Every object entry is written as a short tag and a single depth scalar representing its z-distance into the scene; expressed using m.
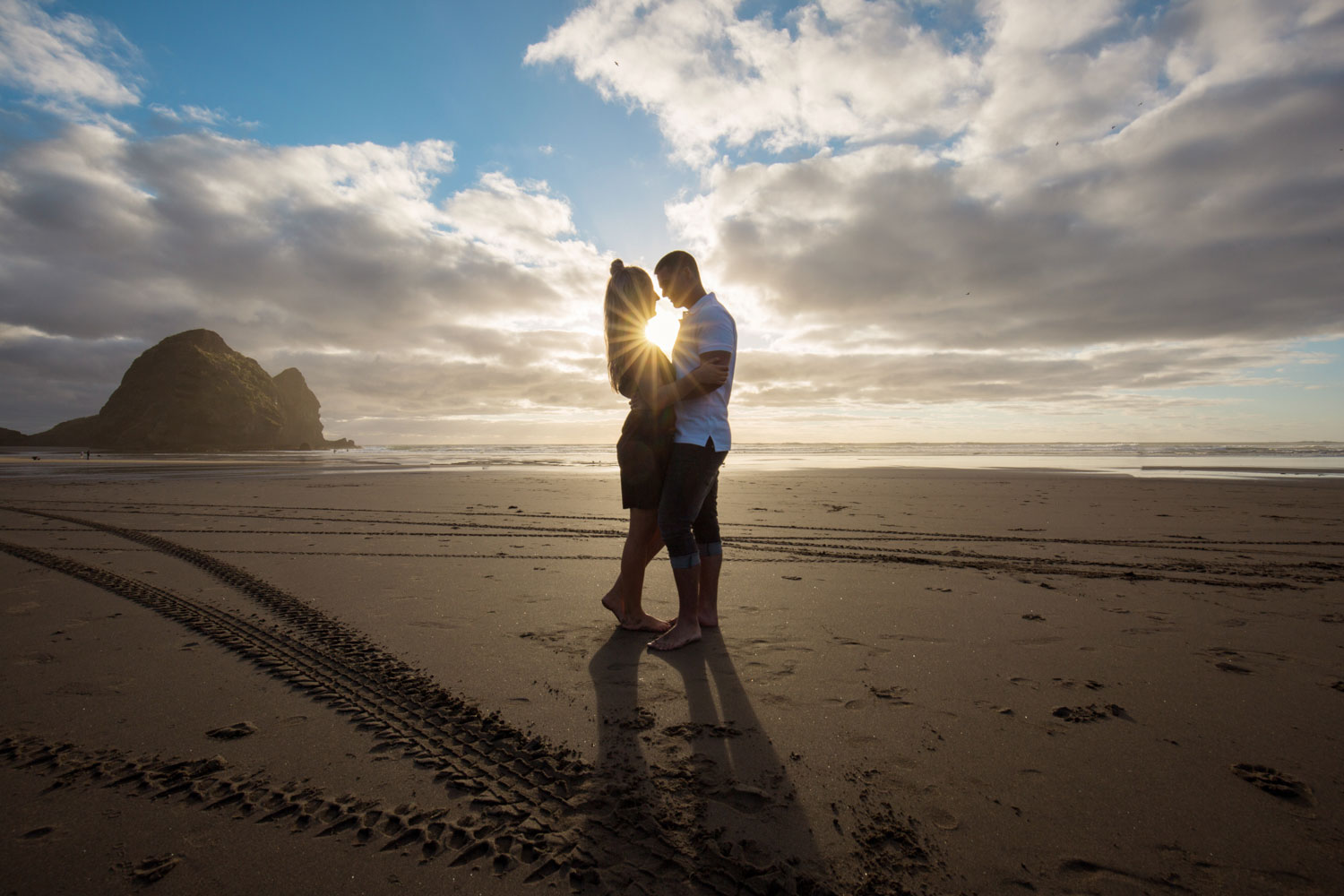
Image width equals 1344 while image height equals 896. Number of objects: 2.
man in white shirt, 3.10
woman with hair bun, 3.17
